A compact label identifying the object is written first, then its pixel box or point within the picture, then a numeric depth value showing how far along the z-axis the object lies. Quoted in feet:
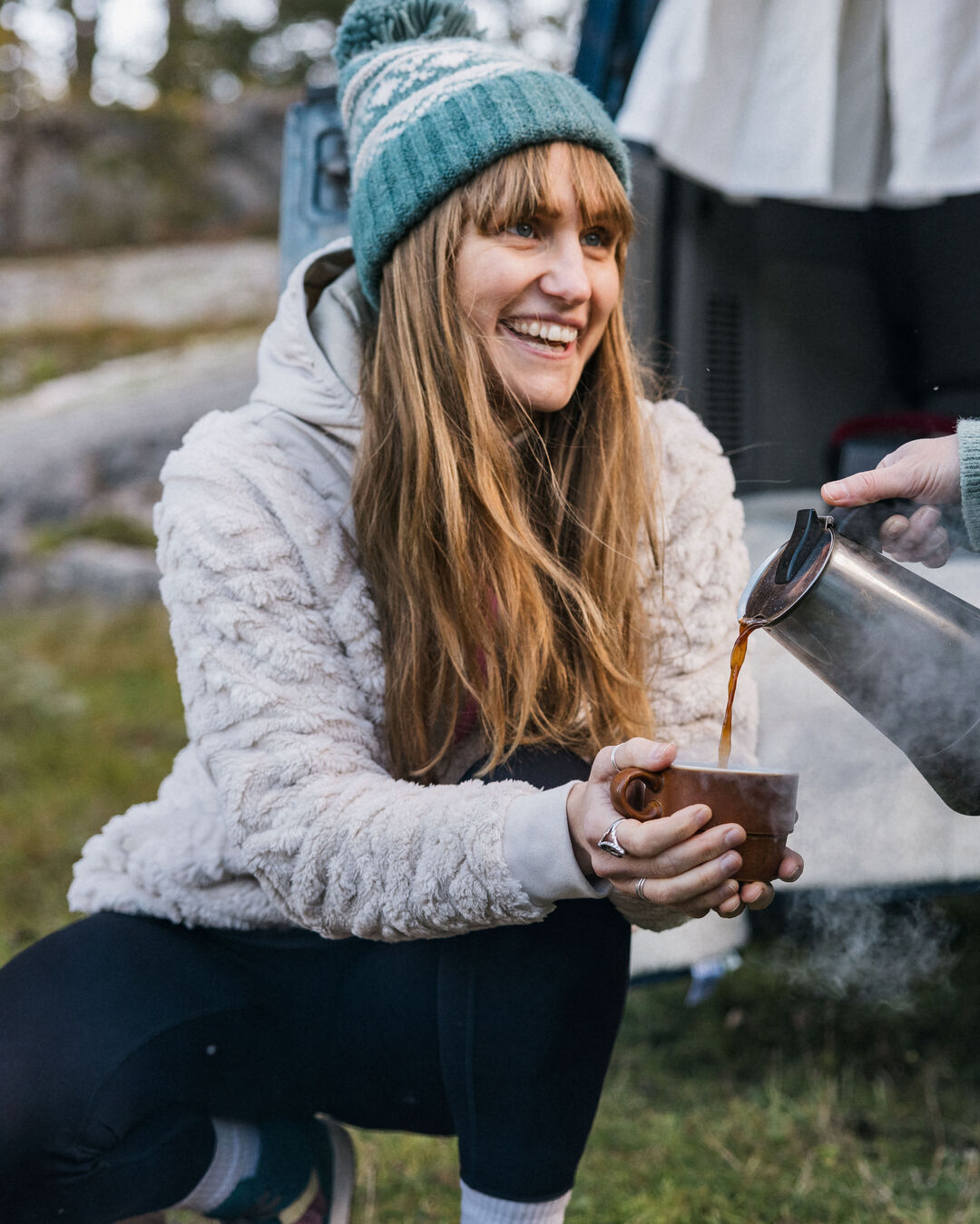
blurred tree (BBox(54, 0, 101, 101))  24.67
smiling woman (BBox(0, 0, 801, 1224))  4.06
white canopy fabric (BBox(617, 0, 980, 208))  6.19
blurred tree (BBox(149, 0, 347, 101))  25.61
